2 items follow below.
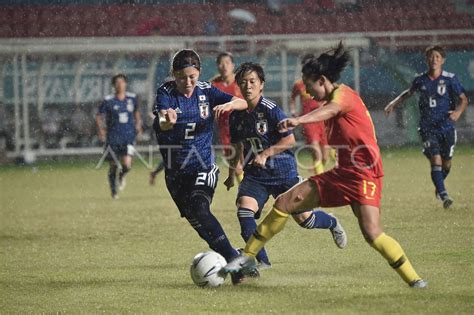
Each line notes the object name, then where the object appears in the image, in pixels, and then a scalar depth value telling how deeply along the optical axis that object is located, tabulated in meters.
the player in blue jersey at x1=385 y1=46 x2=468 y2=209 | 27.31
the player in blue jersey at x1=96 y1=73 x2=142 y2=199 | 35.06
